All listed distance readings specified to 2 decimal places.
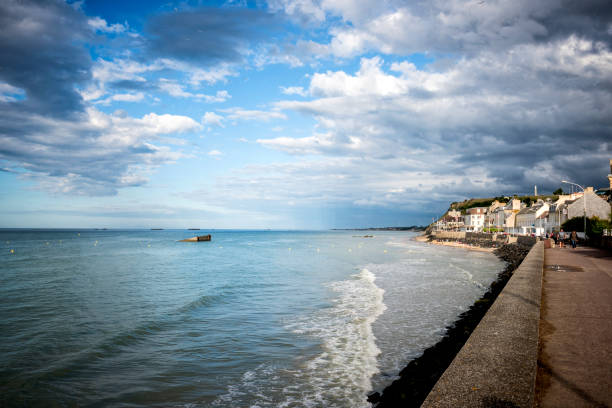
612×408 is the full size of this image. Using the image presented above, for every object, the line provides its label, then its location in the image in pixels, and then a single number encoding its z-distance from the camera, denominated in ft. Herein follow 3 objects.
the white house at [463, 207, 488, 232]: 421.18
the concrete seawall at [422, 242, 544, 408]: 12.12
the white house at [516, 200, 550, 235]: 234.56
